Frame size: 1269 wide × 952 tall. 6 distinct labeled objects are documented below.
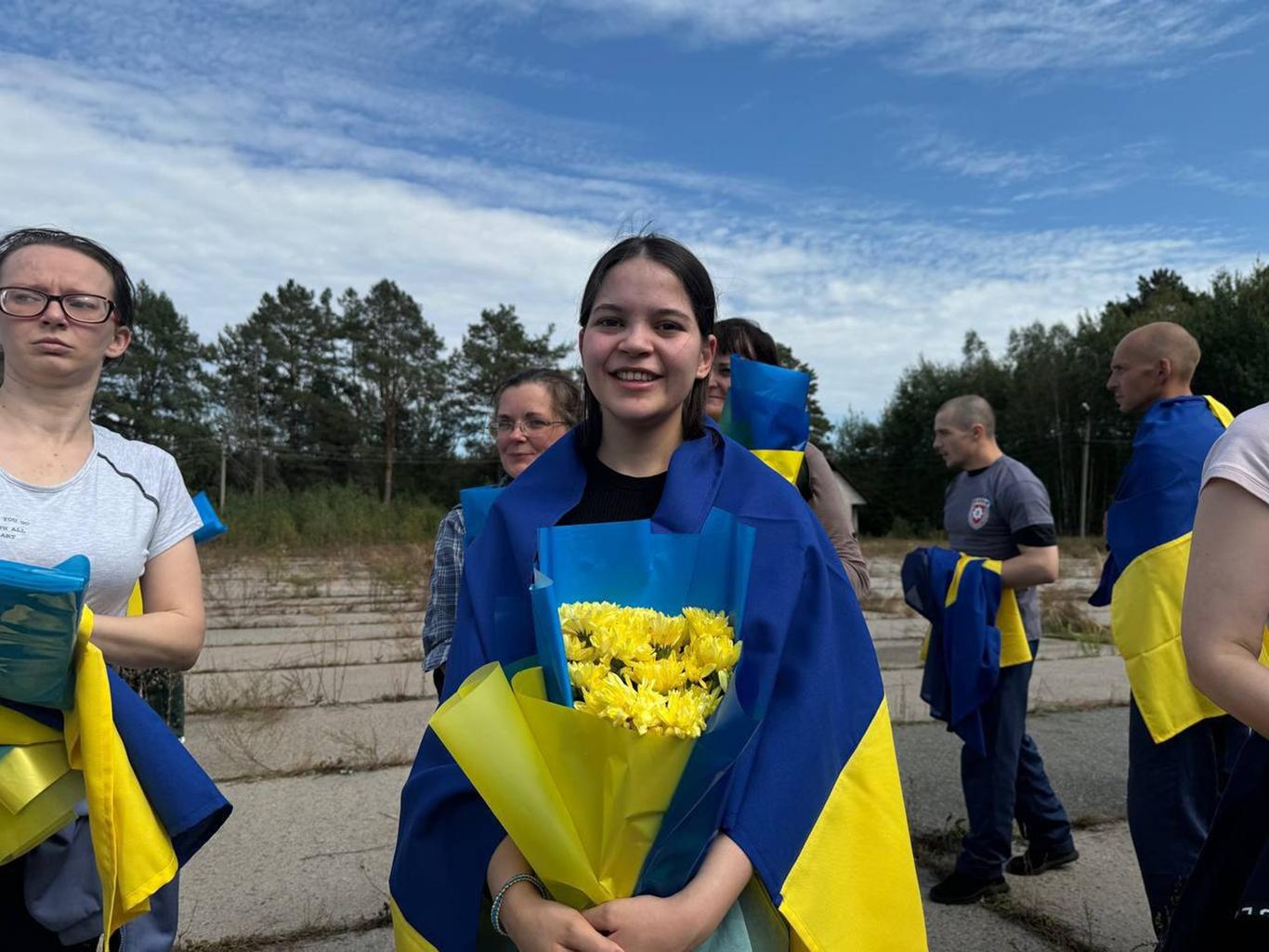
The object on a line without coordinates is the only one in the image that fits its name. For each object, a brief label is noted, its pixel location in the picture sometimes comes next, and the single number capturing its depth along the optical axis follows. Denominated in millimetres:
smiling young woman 1722
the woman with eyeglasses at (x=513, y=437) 3250
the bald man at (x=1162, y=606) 3357
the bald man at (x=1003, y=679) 3961
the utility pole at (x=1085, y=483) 46031
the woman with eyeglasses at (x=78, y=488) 2109
